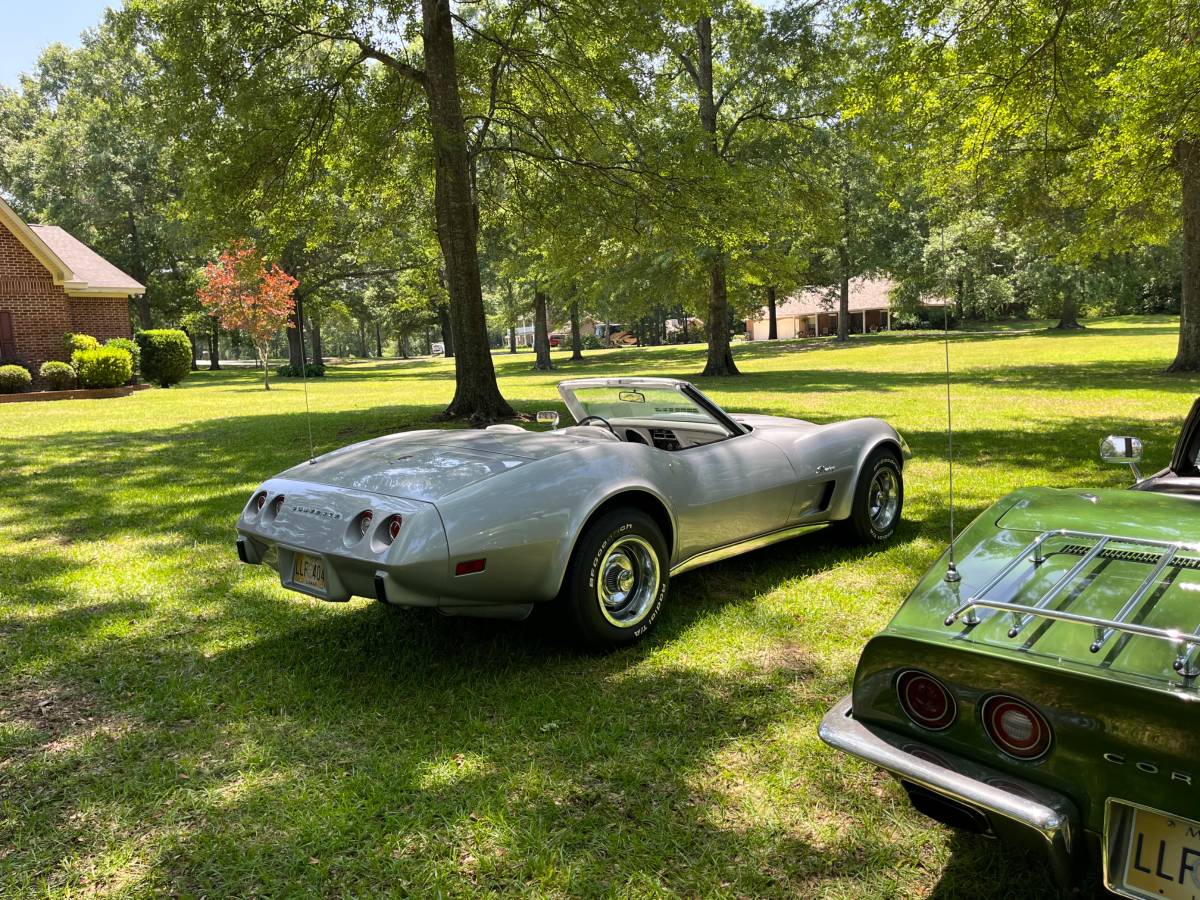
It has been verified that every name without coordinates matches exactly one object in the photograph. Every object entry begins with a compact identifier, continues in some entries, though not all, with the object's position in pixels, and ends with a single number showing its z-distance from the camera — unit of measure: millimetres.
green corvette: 1650
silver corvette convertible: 3242
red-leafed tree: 26859
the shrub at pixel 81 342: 21812
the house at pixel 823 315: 63188
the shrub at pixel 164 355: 25469
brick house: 22047
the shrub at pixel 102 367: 20500
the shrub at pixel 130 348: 22438
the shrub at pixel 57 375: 20000
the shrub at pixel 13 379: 19297
